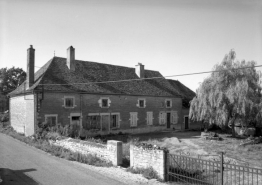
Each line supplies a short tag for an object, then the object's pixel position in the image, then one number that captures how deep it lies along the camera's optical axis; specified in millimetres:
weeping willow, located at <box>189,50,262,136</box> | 19109
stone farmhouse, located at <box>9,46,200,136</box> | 19469
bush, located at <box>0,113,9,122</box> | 31078
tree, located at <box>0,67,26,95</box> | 49875
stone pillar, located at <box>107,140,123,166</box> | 10820
